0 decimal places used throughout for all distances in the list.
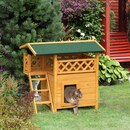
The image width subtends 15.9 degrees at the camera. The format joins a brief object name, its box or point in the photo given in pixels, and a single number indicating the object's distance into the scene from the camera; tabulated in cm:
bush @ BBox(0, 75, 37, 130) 672
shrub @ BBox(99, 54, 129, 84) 1260
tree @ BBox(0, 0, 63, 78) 1010
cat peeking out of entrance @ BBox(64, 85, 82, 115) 880
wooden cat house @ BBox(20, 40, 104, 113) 875
